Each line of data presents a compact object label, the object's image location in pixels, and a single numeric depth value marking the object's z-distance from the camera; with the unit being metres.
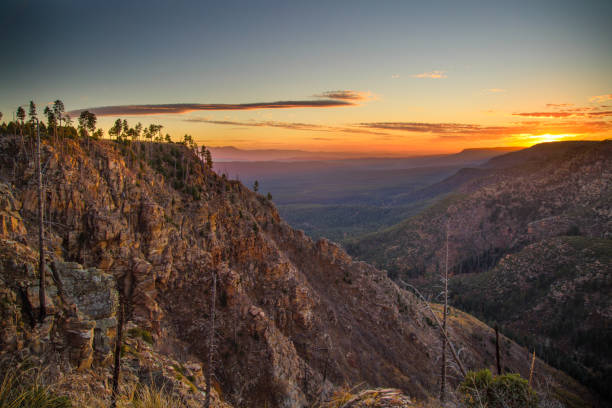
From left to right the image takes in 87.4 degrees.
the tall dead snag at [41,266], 14.49
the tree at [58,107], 38.16
